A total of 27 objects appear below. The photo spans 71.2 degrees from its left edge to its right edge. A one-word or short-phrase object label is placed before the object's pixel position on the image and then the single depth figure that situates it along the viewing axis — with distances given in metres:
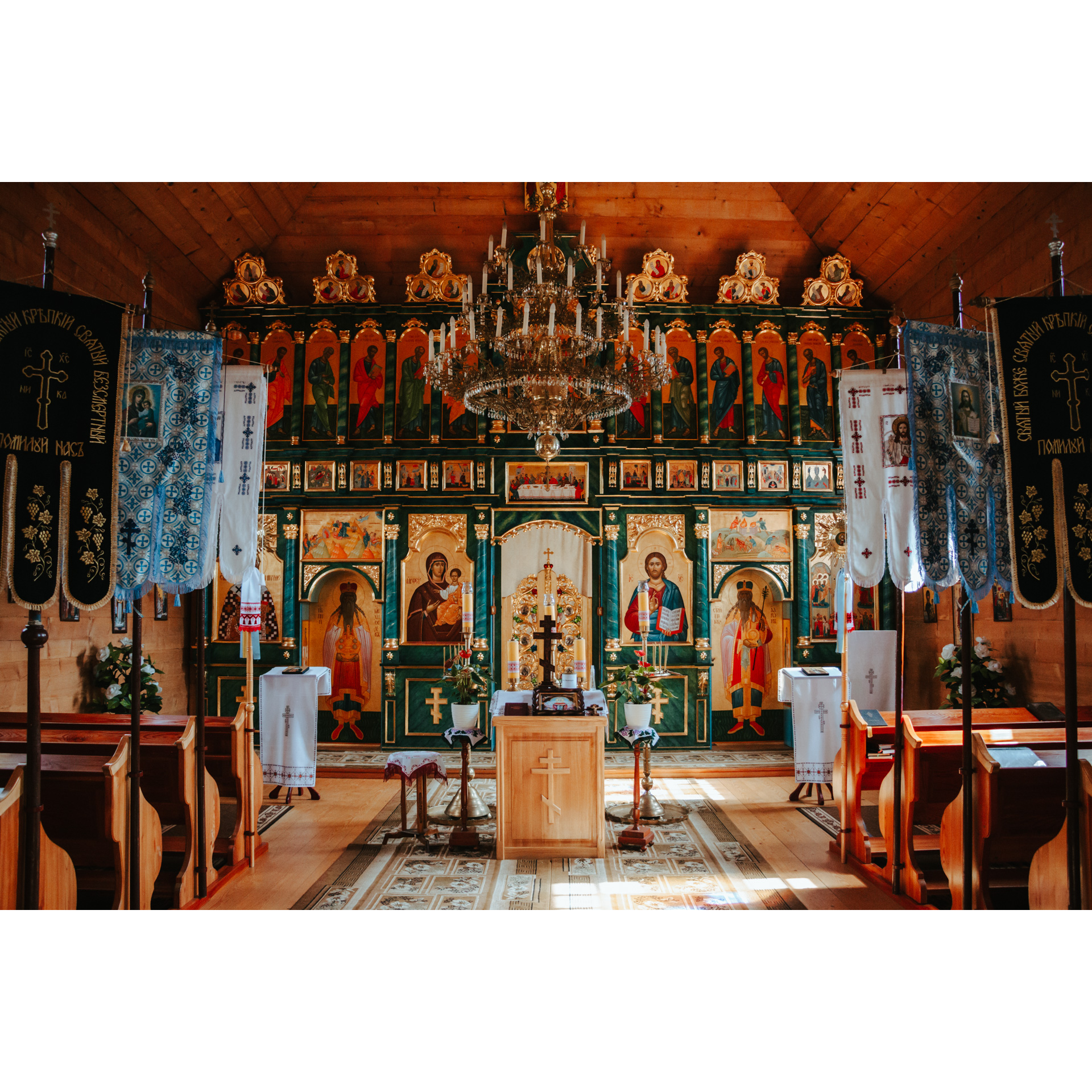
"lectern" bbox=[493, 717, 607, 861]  5.18
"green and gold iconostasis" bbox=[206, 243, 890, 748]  9.28
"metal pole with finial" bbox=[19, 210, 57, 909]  3.06
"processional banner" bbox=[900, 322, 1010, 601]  4.10
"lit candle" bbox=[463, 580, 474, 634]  6.39
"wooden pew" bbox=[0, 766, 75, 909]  3.15
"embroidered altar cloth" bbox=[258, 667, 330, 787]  7.23
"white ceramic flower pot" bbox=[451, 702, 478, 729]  6.14
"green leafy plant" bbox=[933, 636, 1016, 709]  7.05
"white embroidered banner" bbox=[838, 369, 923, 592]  4.89
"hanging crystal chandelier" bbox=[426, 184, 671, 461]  5.77
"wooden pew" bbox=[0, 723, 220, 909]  4.50
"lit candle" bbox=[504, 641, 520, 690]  9.28
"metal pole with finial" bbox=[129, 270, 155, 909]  3.79
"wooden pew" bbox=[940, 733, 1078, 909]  3.86
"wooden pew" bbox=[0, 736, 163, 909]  3.81
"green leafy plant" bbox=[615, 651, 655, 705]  6.36
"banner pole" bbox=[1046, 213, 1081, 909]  3.37
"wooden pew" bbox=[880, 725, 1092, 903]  4.54
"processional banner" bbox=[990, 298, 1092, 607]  3.54
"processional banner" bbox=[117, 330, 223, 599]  3.93
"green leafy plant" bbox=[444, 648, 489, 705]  6.27
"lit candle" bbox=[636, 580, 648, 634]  6.09
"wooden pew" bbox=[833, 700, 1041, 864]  5.10
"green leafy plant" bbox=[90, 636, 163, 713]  7.14
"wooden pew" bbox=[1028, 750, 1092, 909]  3.42
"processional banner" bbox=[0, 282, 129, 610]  3.06
